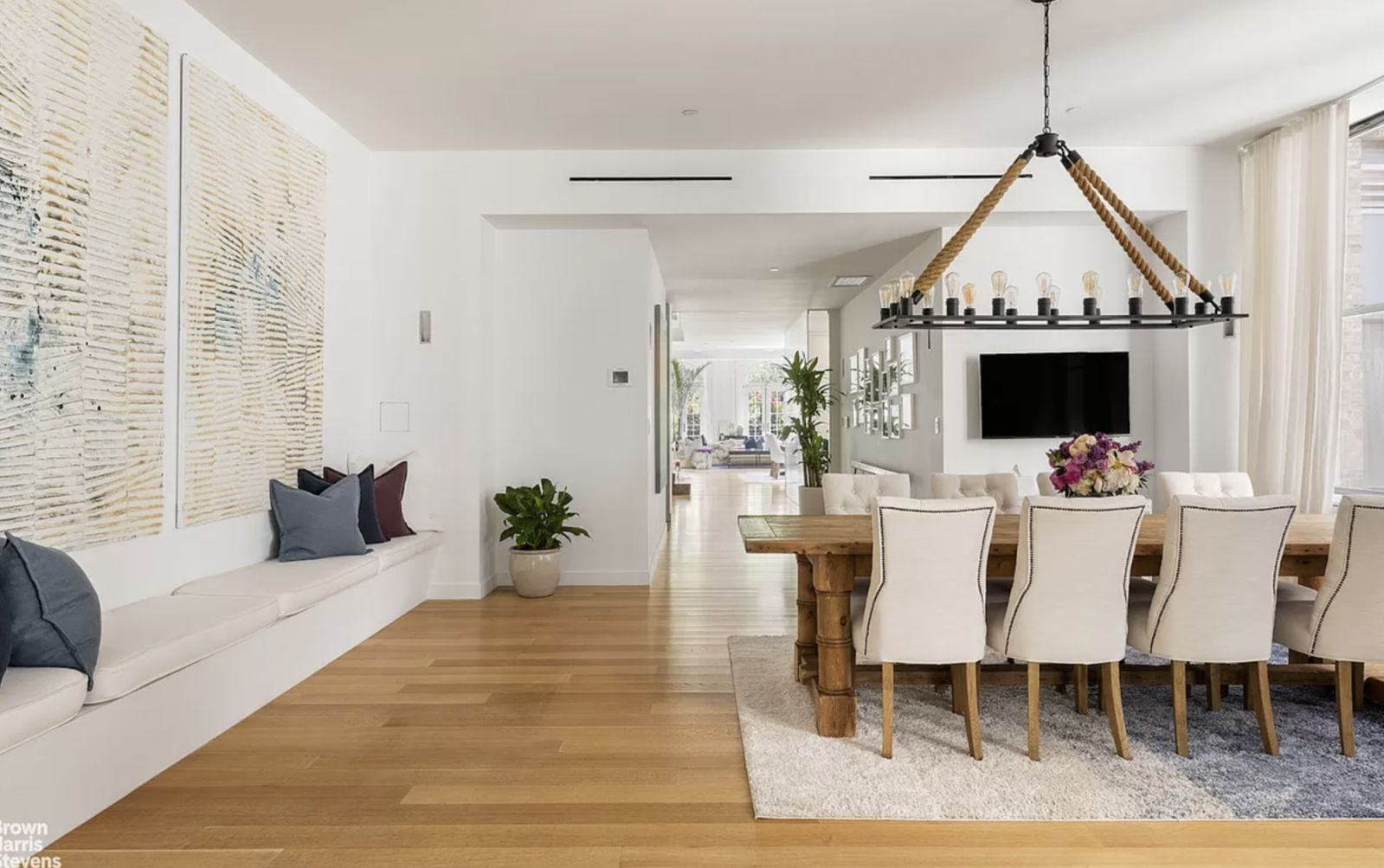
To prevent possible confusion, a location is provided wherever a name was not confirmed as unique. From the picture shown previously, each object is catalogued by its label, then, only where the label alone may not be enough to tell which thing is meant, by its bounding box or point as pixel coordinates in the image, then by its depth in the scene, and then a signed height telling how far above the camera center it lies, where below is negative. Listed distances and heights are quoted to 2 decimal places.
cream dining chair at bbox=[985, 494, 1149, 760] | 2.65 -0.50
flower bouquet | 3.09 -0.14
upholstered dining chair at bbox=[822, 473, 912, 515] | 3.98 -0.29
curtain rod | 4.26 +1.93
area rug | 2.38 -1.13
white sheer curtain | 4.54 +0.80
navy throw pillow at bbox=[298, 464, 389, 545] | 4.55 -0.47
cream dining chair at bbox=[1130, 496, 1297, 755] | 2.66 -0.52
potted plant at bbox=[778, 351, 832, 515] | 8.32 +0.27
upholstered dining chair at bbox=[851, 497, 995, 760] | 2.68 -0.52
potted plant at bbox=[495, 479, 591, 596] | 5.29 -0.67
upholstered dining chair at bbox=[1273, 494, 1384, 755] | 2.65 -0.58
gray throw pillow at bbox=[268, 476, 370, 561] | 3.99 -0.46
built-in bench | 2.11 -0.85
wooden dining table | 2.87 -0.50
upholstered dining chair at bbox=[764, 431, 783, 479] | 15.56 -0.44
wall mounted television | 5.62 +0.34
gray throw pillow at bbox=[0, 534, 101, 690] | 2.20 -0.50
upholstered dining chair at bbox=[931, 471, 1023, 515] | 4.00 -0.27
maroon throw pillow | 4.88 -0.42
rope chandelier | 3.19 +0.70
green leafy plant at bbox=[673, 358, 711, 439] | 18.54 +1.23
